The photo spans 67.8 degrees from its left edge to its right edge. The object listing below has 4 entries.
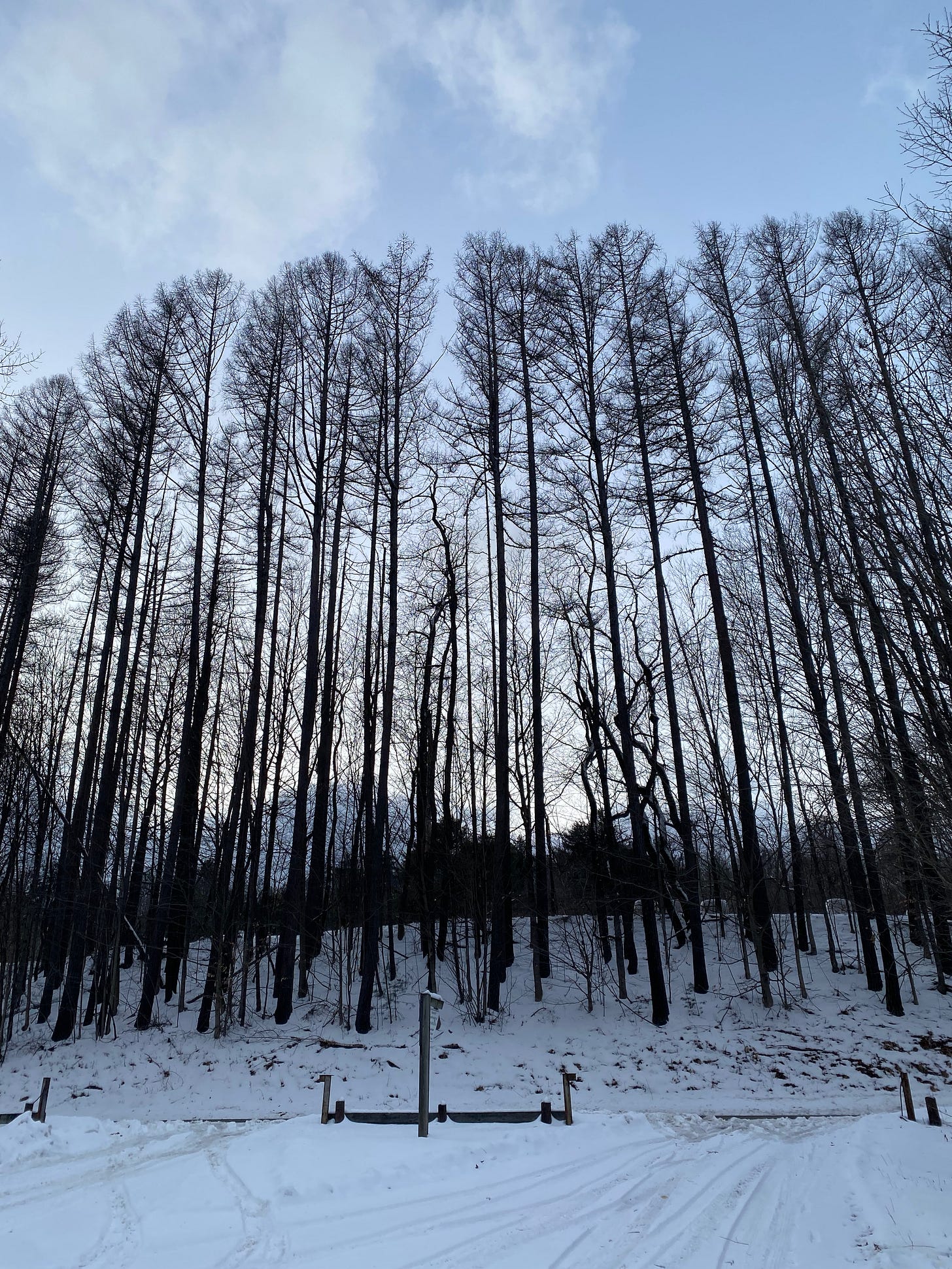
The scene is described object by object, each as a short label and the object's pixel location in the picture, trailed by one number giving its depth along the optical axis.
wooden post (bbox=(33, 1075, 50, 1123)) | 8.91
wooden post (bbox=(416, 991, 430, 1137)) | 8.02
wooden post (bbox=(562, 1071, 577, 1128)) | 8.61
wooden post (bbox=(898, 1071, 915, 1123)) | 8.39
